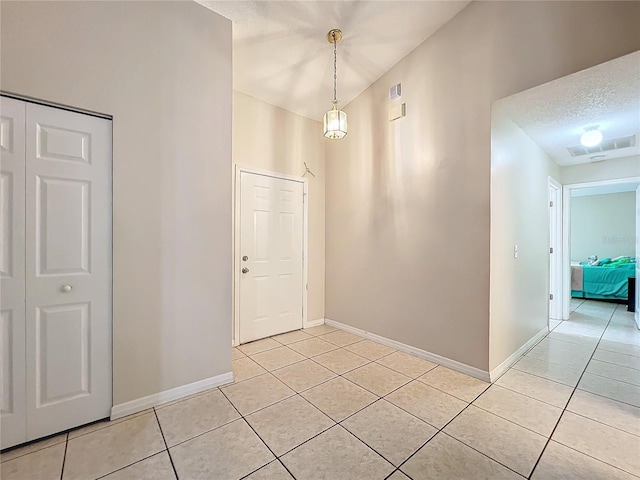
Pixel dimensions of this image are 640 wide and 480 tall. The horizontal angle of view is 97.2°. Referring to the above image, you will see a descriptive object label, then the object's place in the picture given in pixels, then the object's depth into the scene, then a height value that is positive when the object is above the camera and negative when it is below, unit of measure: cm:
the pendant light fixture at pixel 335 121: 252 +107
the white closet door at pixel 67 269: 169 -19
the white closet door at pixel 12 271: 161 -19
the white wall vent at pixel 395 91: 311 +165
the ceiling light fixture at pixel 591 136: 289 +107
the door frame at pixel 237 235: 322 +5
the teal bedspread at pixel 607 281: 532 -80
